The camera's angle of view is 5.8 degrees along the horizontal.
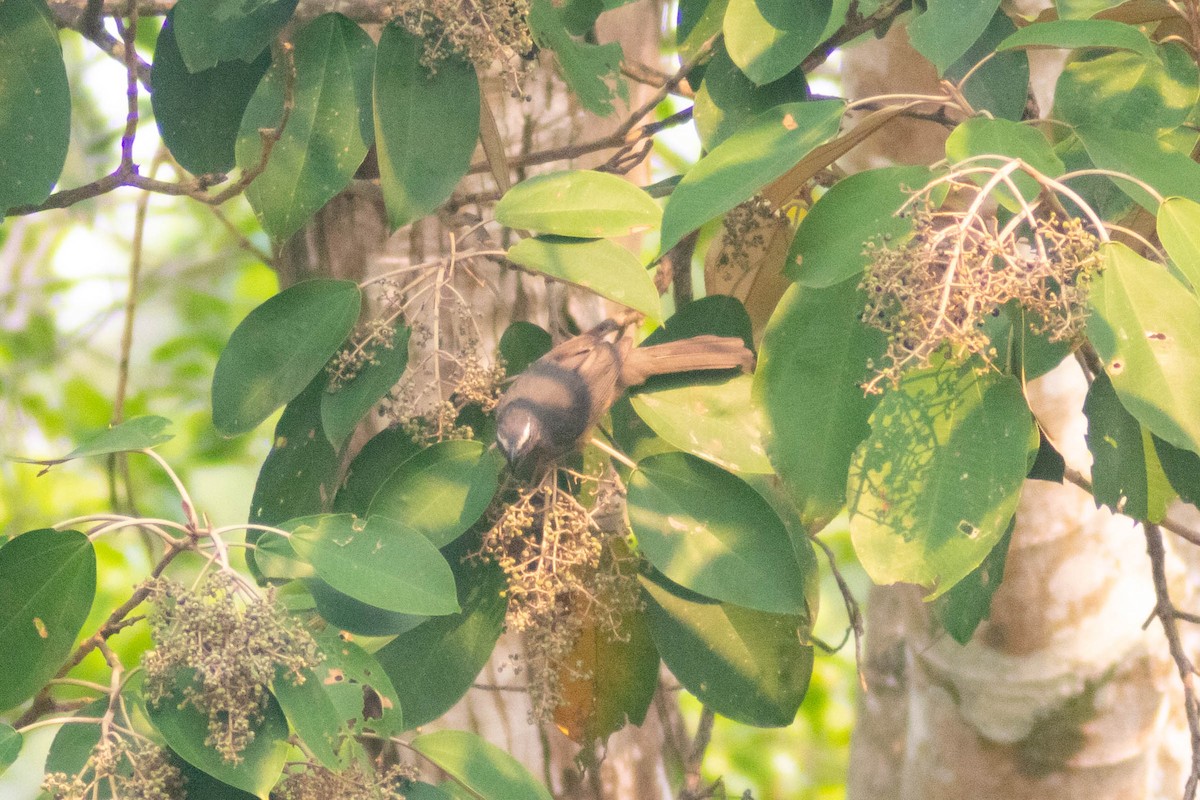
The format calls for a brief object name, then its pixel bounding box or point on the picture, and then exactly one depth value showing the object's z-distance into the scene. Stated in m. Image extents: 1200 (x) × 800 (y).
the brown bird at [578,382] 8.64
